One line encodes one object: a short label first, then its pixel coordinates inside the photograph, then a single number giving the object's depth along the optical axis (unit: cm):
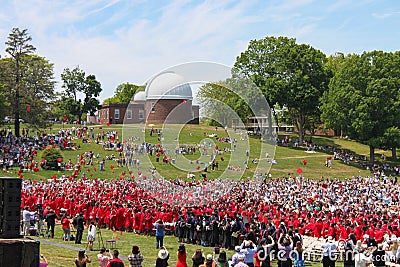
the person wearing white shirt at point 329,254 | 1459
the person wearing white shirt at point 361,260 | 1285
